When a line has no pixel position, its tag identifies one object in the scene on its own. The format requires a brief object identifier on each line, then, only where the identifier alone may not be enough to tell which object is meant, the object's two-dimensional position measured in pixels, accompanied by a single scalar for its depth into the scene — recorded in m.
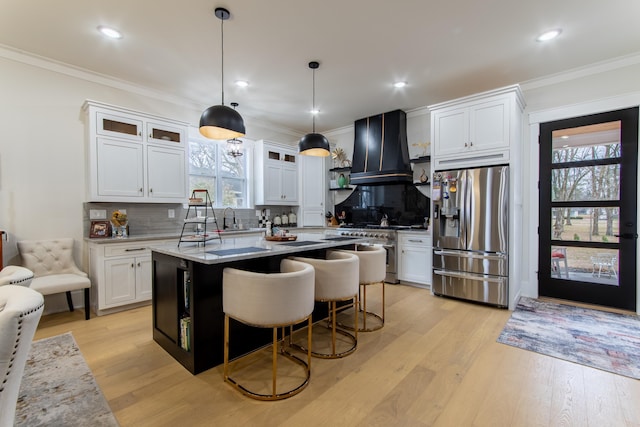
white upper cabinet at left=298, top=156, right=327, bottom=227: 5.81
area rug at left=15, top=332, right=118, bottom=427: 1.68
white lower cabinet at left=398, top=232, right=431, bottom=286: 4.36
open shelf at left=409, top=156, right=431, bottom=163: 4.73
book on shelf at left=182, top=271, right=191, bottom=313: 2.24
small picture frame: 3.54
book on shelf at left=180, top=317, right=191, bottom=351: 2.18
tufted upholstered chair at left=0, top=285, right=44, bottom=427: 0.95
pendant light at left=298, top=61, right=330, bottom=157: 3.26
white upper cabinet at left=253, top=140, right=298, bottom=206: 5.24
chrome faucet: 4.95
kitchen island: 2.10
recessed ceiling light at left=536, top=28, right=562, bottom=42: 2.81
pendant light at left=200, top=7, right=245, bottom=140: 2.45
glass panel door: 3.42
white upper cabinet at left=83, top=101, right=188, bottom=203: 3.45
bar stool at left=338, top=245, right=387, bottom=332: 2.87
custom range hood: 4.85
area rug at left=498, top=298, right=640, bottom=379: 2.35
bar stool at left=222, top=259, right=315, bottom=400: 1.84
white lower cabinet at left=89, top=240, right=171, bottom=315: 3.30
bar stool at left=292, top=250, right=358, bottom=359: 2.37
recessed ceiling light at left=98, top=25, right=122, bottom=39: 2.76
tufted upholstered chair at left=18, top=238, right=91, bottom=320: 3.01
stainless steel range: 4.66
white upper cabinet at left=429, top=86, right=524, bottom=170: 3.52
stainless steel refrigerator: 3.55
